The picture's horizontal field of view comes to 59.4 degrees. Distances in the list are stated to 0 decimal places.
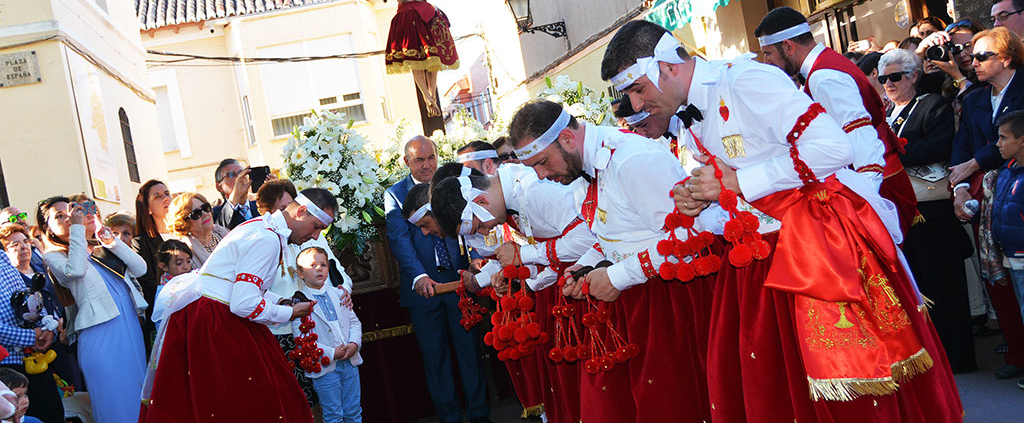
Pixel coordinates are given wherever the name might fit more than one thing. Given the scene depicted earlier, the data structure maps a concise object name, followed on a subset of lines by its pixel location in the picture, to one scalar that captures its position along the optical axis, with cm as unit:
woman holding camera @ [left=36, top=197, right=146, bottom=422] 648
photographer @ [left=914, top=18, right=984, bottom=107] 622
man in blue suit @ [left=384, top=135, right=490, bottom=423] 691
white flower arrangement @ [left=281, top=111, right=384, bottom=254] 725
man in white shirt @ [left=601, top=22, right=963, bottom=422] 302
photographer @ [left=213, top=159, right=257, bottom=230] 812
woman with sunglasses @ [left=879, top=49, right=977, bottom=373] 578
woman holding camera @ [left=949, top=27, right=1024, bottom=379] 550
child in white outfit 630
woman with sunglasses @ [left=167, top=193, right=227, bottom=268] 695
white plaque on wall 1342
